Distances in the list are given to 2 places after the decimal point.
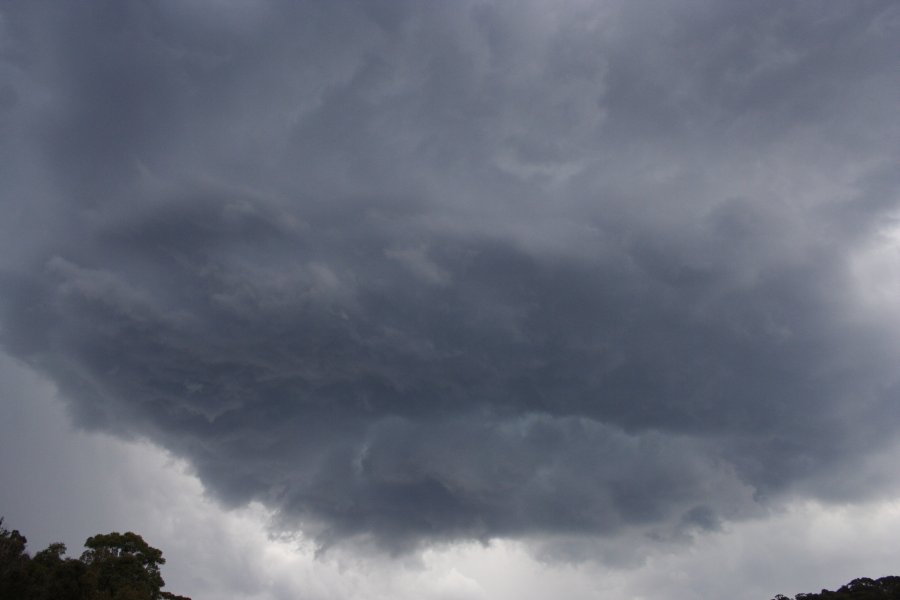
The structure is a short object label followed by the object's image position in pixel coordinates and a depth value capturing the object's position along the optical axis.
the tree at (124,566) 88.12
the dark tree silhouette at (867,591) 98.25
